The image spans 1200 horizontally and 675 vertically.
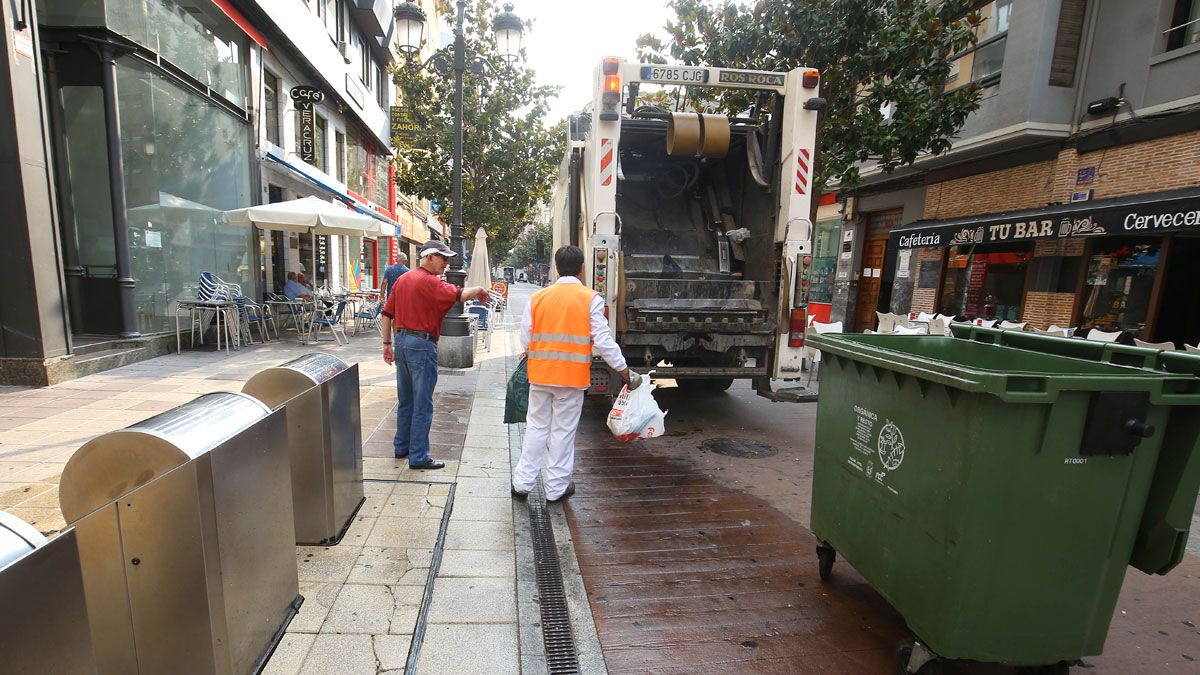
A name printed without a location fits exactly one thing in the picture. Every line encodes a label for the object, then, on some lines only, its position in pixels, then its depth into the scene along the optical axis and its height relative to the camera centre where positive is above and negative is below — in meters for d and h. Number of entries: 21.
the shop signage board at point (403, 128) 16.38 +3.70
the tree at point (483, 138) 15.69 +3.37
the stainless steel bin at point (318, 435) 2.94 -1.01
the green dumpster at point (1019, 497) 1.95 -0.78
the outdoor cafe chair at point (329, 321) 10.38 -1.33
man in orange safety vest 3.79 -0.67
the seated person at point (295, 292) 11.08 -0.85
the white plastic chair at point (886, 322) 9.47 -0.78
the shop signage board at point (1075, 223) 7.38 +0.95
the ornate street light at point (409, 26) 9.12 +3.69
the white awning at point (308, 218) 9.34 +0.50
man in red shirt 4.23 -0.58
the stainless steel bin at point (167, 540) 1.73 -0.93
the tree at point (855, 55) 7.80 +3.09
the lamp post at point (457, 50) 8.51 +3.43
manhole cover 5.46 -1.76
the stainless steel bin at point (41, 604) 1.08 -0.73
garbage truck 5.52 +0.41
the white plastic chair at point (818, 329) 8.30 -0.83
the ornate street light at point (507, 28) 9.35 +3.78
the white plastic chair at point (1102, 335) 7.18 -0.63
